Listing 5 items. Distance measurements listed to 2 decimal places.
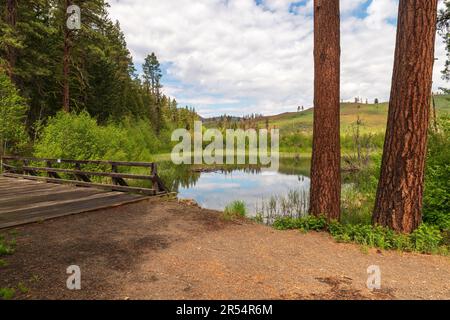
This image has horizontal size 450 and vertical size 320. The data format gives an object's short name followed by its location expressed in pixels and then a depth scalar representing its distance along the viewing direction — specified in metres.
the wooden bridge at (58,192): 7.33
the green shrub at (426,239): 5.11
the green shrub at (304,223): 6.42
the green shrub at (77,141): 14.39
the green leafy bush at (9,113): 14.73
